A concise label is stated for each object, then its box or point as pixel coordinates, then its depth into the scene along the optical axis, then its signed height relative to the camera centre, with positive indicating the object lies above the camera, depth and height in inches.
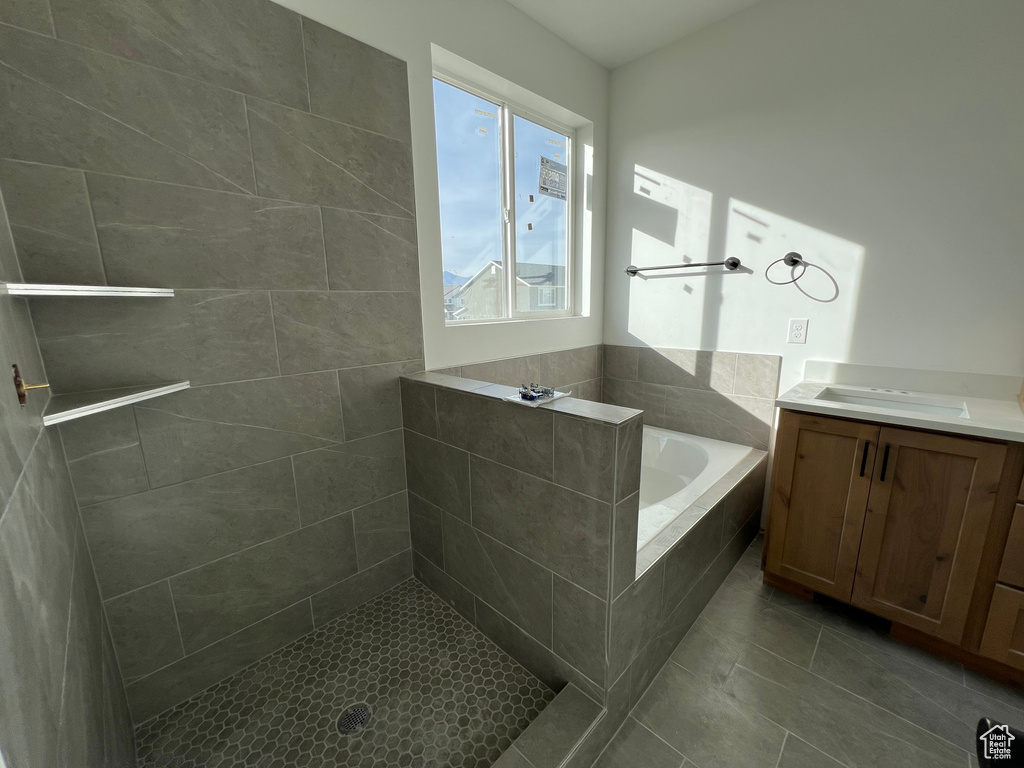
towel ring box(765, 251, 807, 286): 82.7 +7.0
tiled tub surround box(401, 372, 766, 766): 47.0 -34.0
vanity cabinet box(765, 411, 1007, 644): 55.6 -32.2
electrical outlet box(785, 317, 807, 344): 84.5 -7.0
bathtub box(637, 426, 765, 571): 61.7 -34.3
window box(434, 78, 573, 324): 83.0 +20.2
